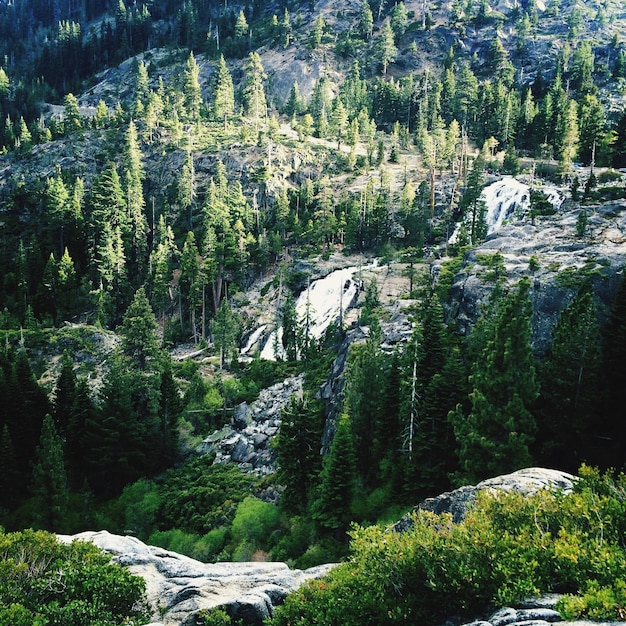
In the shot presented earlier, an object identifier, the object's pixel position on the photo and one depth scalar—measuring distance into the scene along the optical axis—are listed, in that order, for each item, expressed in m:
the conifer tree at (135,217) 94.81
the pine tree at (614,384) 29.45
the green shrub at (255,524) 38.25
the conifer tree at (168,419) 54.09
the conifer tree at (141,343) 58.91
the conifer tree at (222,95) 118.12
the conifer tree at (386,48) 152.62
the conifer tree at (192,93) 116.50
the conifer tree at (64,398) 51.97
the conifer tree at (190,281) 81.00
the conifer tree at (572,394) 30.00
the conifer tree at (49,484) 41.47
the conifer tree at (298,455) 40.25
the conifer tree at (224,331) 70.00
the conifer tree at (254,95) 120.50
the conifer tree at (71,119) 117.00
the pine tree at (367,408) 39.75
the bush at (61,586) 16.20
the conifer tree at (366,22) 163.88
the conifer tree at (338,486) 34.09
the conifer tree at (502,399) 28.41
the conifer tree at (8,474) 44.41
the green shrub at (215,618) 16.48
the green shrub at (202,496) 42.78
